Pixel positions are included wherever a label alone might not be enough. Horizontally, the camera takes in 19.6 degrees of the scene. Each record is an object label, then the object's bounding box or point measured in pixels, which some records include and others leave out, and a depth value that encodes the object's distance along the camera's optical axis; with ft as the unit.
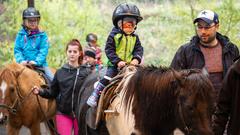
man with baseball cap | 24.80
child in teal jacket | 41.99
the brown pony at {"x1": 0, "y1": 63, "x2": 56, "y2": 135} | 37.47
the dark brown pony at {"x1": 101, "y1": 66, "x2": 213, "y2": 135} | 21.06
